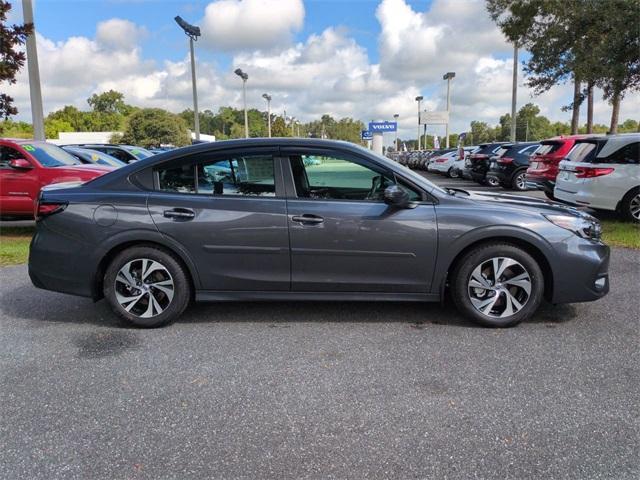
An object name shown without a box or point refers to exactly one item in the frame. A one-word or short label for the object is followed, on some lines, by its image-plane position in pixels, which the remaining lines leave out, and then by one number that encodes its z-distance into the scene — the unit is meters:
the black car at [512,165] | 15.20
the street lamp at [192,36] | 25.37
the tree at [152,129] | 66.88
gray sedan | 4.04
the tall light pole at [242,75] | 42.35
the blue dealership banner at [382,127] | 53.16
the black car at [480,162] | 17.20
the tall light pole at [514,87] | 27.47
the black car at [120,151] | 15.21
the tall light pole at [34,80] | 11.72
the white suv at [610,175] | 8.32
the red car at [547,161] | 11.48
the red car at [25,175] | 8.02
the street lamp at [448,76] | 49.32
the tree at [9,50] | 9.31
